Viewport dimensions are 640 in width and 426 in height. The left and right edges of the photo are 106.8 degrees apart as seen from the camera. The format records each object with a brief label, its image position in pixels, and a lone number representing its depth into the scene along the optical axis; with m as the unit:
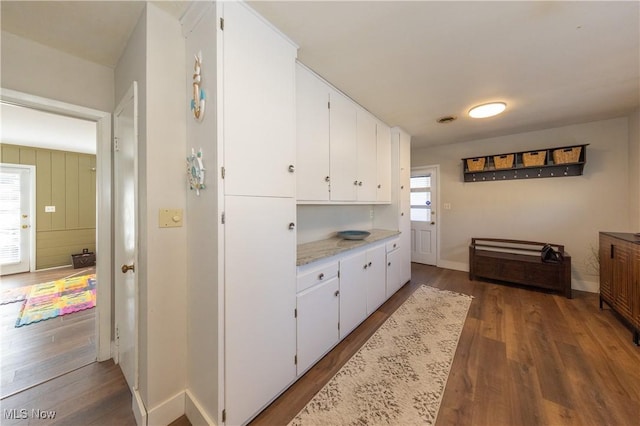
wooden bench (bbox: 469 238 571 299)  3.15
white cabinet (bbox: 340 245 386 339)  2.14
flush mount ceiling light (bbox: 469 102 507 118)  2.60
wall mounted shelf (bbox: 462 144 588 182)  3.28
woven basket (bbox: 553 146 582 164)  3.22
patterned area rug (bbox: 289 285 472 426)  1.41
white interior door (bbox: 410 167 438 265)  4.63
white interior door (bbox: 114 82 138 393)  1.42
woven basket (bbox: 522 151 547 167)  3.46
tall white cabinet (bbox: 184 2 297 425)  1.22
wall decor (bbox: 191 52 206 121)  1.29
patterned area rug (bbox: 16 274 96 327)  2.67
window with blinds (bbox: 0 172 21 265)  4.17
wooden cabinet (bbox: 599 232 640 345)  2.10
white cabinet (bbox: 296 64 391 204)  1.95
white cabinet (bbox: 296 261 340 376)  1.67
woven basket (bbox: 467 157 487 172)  3.96
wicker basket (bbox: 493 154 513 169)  3.70
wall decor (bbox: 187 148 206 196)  1.28
